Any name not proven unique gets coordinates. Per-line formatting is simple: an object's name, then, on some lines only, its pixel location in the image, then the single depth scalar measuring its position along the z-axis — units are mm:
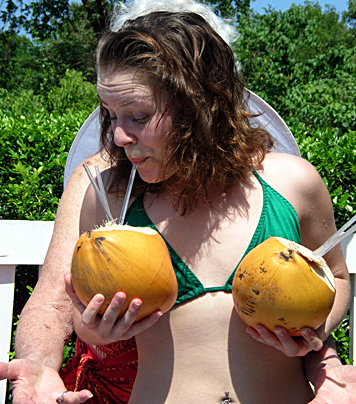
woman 1499
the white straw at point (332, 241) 1287
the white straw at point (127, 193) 1455
